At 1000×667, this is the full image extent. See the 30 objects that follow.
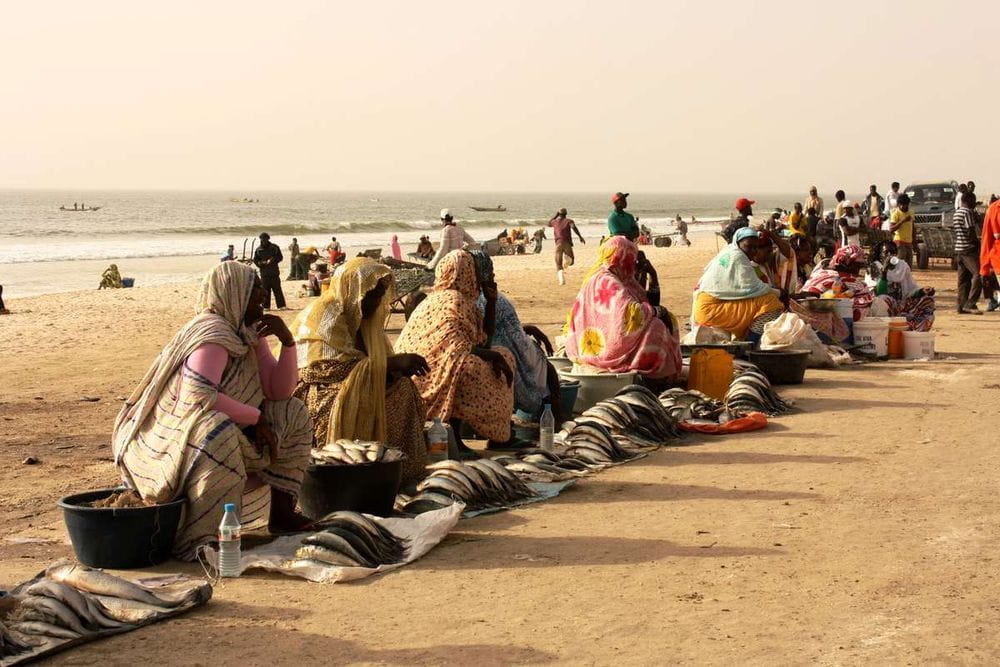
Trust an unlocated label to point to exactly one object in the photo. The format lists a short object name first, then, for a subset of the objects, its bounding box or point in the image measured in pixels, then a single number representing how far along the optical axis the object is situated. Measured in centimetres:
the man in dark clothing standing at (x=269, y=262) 1889
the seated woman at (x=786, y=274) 1184
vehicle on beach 2389
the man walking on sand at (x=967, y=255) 1603
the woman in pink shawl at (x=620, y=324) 944
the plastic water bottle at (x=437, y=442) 729
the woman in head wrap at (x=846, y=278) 1278
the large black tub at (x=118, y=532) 525
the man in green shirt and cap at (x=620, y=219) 1518
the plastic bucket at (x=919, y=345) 1229
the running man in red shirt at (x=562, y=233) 2472
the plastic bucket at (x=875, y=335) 1224
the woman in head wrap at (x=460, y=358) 775
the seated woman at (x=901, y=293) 1334
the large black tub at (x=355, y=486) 595
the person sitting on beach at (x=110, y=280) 2666
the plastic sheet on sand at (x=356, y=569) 515
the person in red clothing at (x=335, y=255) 2372
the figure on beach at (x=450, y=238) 1734
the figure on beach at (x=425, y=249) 2322
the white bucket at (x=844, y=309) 1238
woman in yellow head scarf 687
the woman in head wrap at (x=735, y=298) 1129
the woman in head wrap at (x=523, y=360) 848
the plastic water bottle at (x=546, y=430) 763
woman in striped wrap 545
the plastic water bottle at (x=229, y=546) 519
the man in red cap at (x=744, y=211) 1510
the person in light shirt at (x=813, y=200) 2360
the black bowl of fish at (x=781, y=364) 1060
